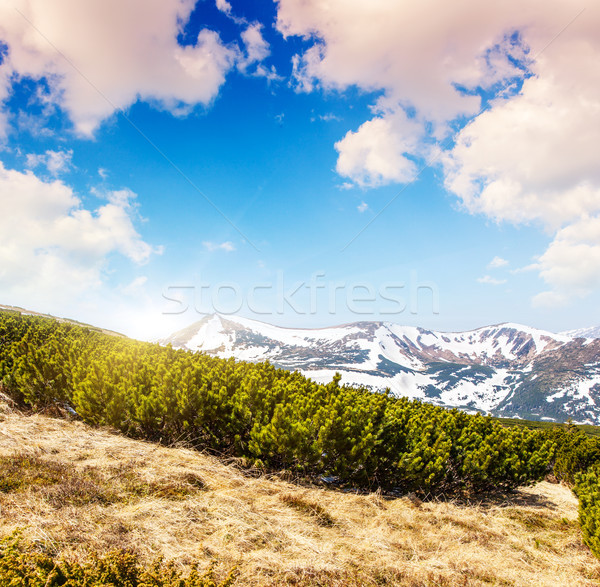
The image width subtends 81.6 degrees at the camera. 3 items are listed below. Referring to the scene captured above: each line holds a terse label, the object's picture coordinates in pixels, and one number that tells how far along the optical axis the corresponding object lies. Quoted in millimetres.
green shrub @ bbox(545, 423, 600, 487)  11305
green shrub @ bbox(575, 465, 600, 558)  4863
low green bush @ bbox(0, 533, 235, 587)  2334
